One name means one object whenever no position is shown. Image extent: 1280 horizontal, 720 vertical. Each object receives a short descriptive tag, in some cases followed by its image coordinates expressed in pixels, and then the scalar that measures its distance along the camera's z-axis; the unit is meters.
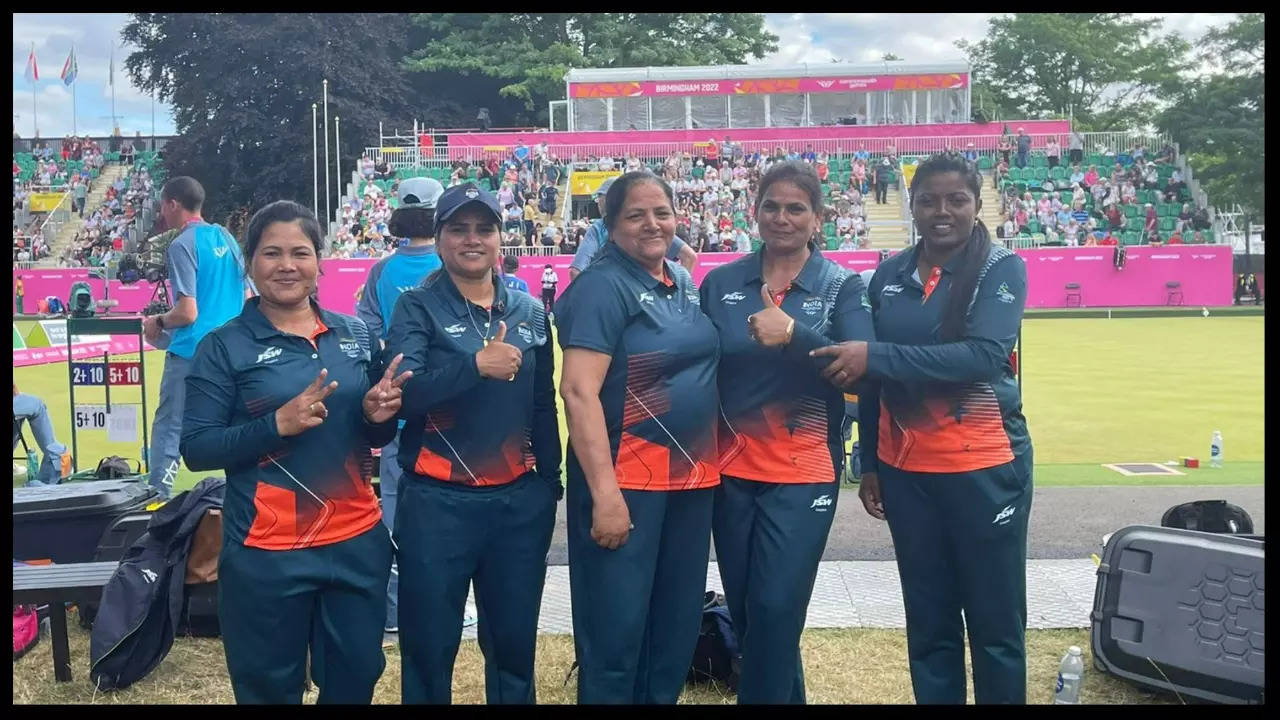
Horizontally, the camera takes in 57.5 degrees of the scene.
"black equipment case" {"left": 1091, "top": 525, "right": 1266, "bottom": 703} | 4.17
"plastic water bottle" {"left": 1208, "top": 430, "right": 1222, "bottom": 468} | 9.15
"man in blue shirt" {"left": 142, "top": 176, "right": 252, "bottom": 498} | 6.34
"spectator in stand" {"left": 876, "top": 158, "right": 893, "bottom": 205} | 33.97
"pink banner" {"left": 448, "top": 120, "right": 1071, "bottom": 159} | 36.19
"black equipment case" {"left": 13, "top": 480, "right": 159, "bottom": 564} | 5.56
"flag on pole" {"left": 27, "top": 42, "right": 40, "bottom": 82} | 44.72
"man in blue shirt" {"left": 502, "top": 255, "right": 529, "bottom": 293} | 11.21
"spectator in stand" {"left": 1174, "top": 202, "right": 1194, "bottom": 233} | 30.66
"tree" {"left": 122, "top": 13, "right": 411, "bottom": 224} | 42.75
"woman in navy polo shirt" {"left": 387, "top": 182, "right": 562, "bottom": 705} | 3.57
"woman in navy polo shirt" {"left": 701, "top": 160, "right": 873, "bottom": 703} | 3.70
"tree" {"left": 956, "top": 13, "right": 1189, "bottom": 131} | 53.69
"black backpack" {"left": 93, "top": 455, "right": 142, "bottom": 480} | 6.97
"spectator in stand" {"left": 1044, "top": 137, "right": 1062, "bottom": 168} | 34.59
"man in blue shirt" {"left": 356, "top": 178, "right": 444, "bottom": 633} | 5.10
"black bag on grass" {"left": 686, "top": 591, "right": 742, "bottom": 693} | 4.66
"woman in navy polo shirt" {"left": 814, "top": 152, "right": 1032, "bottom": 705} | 3.80
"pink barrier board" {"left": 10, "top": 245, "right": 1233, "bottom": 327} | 28.41
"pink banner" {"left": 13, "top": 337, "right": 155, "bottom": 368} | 12.43
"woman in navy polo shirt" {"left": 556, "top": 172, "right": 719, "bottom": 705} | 3.57
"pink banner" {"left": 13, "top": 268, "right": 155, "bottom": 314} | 30.28
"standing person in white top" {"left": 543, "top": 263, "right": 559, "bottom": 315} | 26.75
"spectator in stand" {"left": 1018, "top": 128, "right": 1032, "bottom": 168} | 34.41
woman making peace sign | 3.36
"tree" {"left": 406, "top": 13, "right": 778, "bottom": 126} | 49.00
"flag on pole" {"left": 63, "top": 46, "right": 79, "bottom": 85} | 47.50
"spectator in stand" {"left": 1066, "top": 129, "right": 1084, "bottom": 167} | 34.62
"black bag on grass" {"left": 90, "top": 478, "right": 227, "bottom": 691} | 4.61
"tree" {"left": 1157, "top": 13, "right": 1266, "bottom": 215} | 36.41
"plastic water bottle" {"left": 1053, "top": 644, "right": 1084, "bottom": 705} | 4.41
